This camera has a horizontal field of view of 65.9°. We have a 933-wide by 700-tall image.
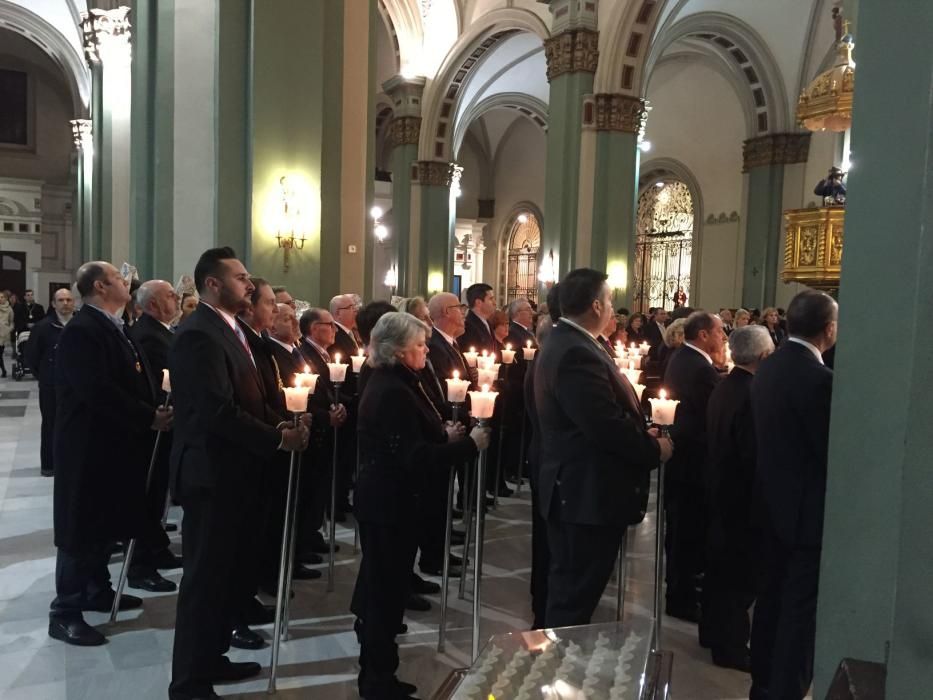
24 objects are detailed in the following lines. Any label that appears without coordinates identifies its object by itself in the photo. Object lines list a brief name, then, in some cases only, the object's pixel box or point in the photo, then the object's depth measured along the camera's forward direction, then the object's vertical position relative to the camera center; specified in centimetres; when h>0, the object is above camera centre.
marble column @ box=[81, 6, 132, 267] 1291 +302
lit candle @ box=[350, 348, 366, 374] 502 -51
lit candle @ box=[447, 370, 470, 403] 330 -45
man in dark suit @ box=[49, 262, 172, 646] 363 -82
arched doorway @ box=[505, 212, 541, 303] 2730 +143
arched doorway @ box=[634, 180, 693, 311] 2080 +162
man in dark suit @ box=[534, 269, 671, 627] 283 -62
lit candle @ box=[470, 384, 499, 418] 316 -49
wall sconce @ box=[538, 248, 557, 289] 1373 +47
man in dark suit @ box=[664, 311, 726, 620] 402 -90
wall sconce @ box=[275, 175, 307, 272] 708 +62
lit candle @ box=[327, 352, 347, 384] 420 -48
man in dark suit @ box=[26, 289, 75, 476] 690 -76
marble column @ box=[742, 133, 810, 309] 1698 +222
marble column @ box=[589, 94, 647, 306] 1340 +213
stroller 1502 -175
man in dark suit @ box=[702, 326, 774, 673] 343 -100
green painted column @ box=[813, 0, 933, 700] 131 -5
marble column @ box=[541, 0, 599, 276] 1334 +351
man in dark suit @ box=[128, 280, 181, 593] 445 -66
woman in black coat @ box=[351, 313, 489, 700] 304 -76
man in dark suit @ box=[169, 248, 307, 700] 292 -69
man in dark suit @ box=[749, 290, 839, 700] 268 -61
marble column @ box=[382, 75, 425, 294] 1917 +369
